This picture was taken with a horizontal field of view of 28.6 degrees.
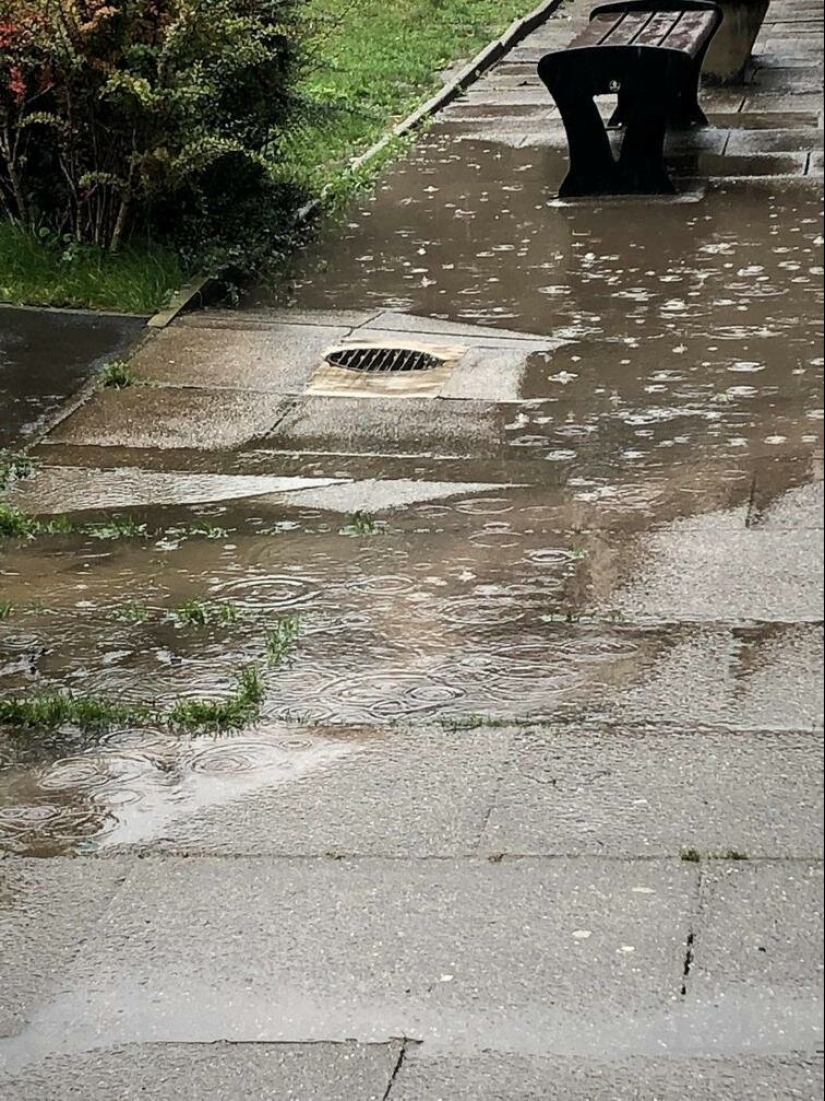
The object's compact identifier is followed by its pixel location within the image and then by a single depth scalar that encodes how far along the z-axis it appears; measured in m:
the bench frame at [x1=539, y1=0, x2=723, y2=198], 7.77
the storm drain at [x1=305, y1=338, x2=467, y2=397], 6.49
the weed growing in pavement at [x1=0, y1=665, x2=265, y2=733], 4.14
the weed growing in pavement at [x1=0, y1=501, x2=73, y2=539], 5.55
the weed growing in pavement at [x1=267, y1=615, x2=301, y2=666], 4.37
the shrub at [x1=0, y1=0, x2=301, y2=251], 8.08
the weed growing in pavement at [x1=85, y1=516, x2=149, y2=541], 5.43
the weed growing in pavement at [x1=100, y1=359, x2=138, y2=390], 7.10
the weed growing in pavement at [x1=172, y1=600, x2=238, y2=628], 4.65
